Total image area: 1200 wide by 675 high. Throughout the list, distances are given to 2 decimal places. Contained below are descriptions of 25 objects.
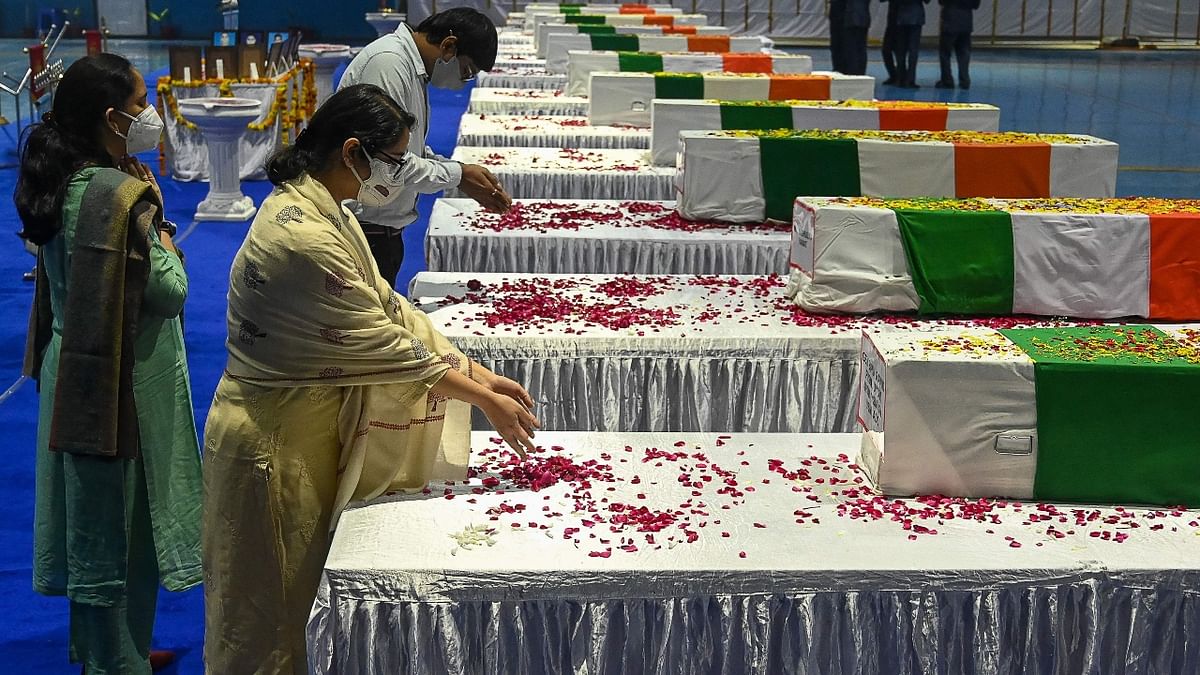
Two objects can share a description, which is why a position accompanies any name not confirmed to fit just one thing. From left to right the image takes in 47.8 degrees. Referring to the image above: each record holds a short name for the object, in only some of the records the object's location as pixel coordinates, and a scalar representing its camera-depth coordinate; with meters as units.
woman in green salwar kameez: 2.63
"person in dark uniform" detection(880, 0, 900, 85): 16.06
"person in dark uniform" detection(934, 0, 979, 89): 15.59
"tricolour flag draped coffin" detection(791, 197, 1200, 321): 3.91
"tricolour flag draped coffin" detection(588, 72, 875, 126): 7.82
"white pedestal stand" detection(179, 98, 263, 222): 8.74
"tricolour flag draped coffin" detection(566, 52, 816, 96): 9.74
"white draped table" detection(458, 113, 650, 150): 7.65
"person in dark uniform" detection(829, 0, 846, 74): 14.75
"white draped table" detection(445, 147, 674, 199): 6.36
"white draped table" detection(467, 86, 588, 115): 9.06
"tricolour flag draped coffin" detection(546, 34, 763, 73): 11.49
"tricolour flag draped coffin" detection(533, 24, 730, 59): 12.90
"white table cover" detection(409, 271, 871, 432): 3.63
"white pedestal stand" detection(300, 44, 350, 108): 13.10
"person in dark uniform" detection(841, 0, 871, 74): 14.51
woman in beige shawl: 2.26
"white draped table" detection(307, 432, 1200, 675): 2.23
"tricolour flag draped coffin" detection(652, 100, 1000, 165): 6.47
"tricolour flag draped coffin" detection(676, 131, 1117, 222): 5.24
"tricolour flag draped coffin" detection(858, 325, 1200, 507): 2.58
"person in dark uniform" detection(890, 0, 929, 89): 15.32
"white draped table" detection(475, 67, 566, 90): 10.84
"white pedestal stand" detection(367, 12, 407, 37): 18.20
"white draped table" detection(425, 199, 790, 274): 4.89
